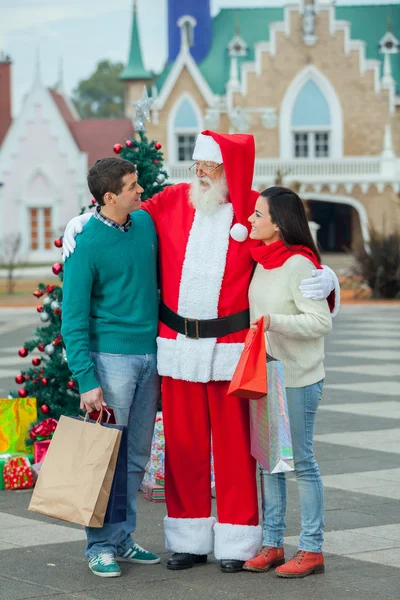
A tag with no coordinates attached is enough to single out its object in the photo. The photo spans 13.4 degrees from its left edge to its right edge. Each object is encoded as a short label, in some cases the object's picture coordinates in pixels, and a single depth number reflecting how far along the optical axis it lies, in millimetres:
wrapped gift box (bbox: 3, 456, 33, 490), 9722
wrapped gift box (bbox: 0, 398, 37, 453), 10236
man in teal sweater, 7244
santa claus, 7326
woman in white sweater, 7101
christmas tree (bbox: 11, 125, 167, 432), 10017
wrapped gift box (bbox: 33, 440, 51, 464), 9864
